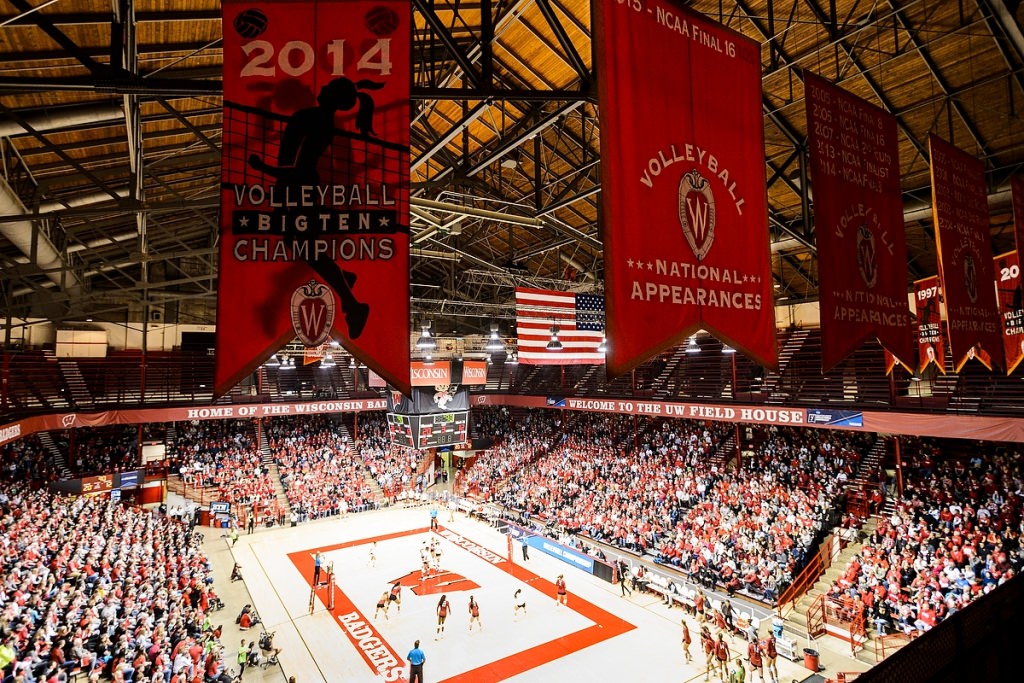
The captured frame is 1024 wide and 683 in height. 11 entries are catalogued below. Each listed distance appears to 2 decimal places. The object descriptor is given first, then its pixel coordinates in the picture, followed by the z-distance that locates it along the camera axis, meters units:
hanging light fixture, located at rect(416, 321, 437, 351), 23.93
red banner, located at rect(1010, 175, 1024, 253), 8.09
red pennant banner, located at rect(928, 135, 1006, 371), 6.91
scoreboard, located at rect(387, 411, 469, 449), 24.03
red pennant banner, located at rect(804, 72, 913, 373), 5.32
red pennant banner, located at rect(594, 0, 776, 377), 3.93
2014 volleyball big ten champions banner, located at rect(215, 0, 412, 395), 3.57
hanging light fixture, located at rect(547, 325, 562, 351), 16.42
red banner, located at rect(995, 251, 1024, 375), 9.51
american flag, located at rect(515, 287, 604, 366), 14.93
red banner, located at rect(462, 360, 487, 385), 25.06
